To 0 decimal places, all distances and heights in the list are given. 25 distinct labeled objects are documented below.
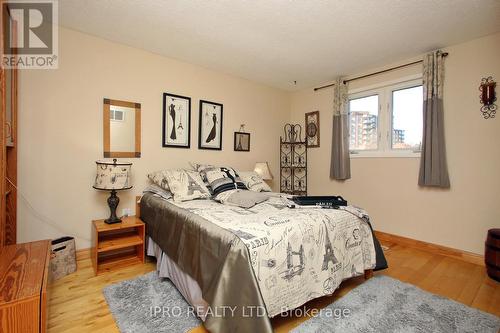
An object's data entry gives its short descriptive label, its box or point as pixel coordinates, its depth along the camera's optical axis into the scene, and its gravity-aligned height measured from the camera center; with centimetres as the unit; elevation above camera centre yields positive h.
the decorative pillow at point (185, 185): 240 -23
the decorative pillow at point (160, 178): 255 -17
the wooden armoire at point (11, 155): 189 +6
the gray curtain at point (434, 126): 265 +45
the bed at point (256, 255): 124 -60
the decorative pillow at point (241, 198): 216 -33
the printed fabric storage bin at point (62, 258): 207 -87
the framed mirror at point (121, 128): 256 +40
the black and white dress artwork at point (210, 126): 329 +56
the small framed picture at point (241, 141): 370 +37
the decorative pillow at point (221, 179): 259 -17
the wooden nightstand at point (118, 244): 218 -79
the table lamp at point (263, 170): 362 -9
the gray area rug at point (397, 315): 149 -104
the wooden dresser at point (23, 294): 98 -59
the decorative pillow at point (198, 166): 295 -3
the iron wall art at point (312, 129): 399 +63
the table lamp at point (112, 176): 219 -12
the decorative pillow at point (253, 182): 300 -23
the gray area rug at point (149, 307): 149 -104
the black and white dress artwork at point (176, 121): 297 +57
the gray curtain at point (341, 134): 354 +47
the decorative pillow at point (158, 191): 247 -31
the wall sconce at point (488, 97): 236 +71
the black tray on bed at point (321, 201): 204 -33
